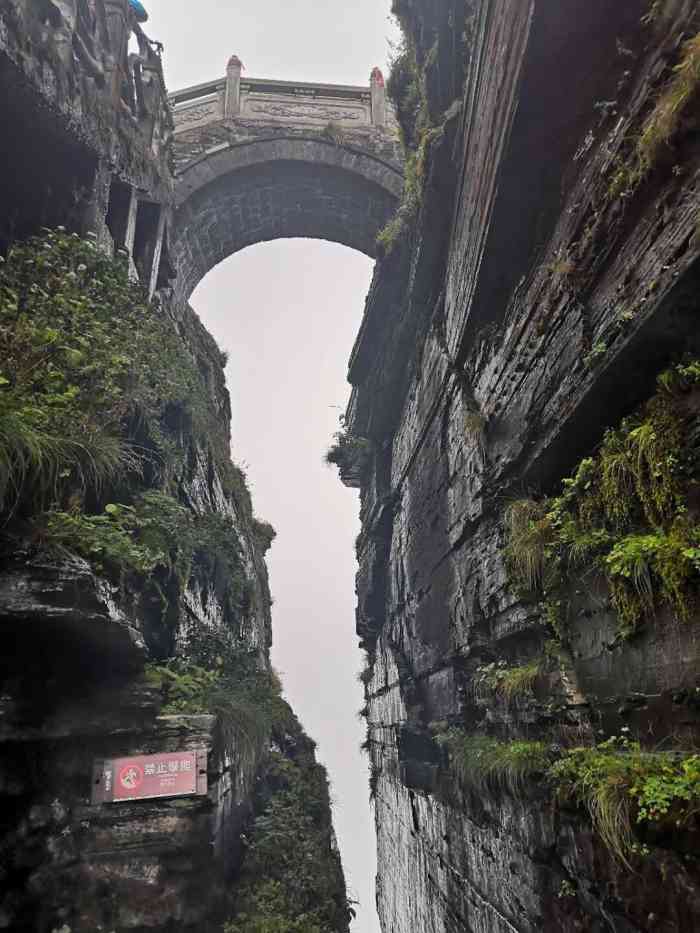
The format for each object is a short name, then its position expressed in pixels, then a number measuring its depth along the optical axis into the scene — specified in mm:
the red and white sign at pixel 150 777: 4453
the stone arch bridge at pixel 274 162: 12609
